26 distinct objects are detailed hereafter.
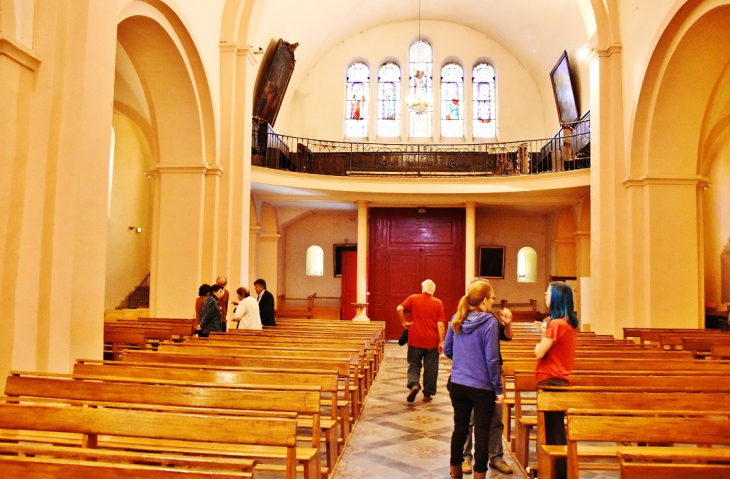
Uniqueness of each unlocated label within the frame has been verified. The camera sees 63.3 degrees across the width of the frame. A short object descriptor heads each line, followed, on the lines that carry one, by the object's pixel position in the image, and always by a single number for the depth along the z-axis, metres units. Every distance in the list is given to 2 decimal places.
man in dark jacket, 9.20
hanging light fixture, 16.45
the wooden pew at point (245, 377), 4.51
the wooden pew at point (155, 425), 2.93
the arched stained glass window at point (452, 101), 20.38
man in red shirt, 7.27
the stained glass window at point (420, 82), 20.34
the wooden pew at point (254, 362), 5.36
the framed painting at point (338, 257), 19.67
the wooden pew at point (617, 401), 3.84
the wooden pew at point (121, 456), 2.60
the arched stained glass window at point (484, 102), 20.33
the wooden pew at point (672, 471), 2.61
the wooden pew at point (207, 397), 3.68
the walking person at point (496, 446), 4.73
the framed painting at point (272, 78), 15.23
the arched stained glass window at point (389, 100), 20.48
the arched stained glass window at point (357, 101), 20.50
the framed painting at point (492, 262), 19.22
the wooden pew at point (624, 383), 4.74
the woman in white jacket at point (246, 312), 8.16
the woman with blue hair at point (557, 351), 4.02
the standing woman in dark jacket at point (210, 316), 7.67
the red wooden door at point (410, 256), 17.81
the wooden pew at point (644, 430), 3.16
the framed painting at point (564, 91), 15.95
